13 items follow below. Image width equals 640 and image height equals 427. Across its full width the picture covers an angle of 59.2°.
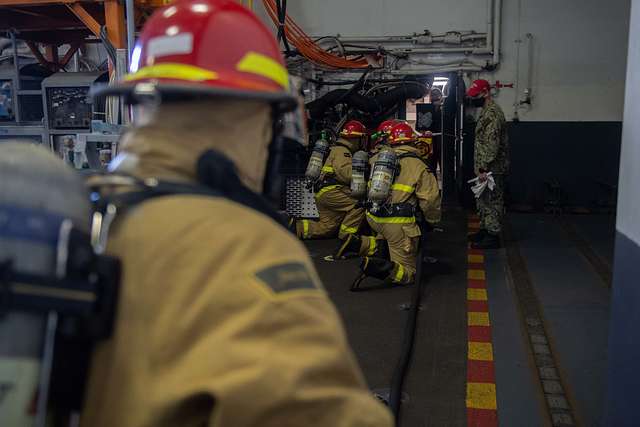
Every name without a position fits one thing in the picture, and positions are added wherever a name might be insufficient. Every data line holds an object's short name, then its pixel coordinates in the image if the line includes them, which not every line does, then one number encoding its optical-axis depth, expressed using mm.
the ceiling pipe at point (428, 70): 9875
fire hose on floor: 3287
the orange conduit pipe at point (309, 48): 9273
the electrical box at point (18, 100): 6609
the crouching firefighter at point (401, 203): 5727
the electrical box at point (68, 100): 6094
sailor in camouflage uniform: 7230
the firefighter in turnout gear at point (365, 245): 6625
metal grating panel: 8922
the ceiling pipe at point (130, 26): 4028
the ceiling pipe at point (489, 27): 9727
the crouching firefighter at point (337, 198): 7721
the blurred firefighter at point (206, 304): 843
